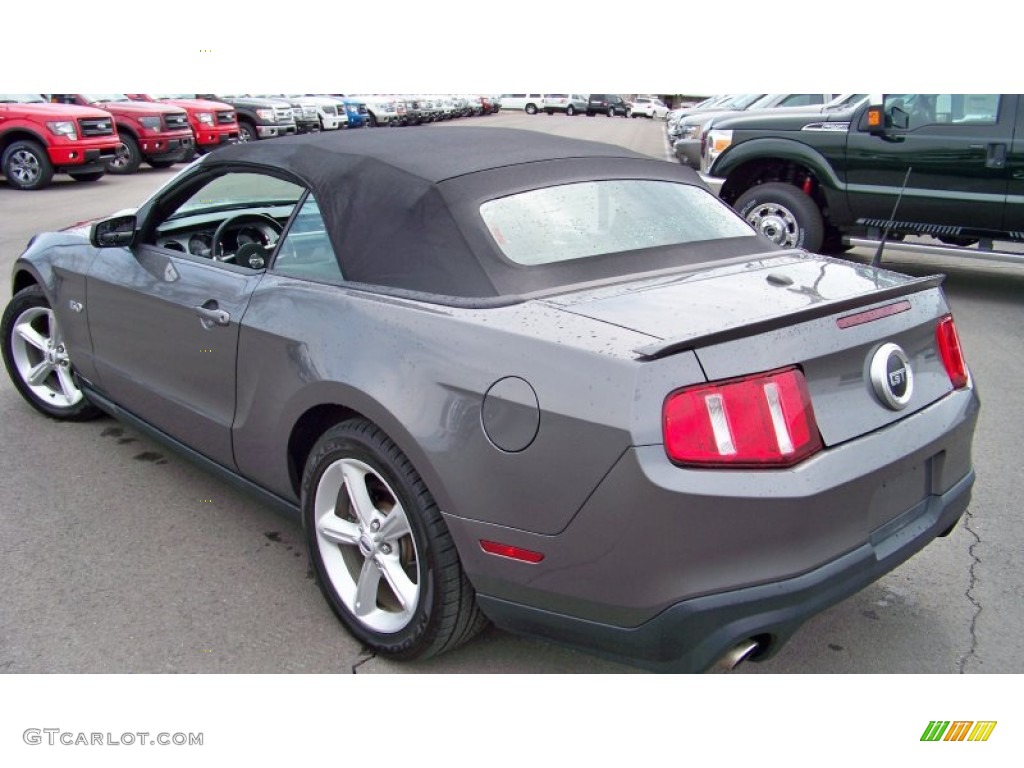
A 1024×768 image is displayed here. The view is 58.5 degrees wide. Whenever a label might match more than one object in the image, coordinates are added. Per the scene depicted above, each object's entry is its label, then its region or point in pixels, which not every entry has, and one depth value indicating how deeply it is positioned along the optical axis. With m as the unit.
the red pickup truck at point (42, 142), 14.98
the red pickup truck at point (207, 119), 20.38
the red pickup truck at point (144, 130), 17.94
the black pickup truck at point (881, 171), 7.39
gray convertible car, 2.22
